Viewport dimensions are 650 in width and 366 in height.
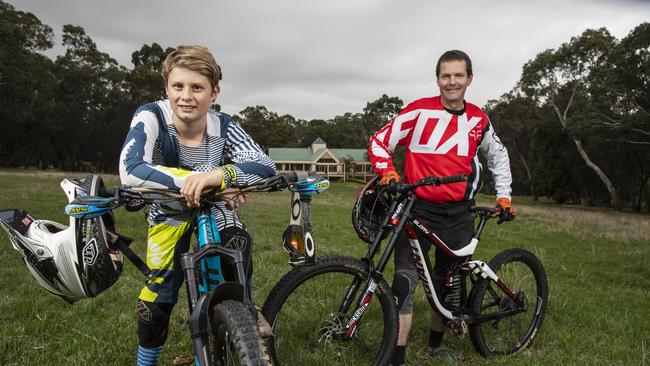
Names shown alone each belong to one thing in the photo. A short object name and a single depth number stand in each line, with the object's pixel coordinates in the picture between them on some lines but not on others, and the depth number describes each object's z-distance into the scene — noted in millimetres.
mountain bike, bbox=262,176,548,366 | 3111
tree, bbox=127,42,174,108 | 53281
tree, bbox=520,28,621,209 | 35438
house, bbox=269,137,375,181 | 81625
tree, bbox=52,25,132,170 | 51719
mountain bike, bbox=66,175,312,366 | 1887
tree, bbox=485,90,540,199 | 51041
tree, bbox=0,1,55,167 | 37781
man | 3908
